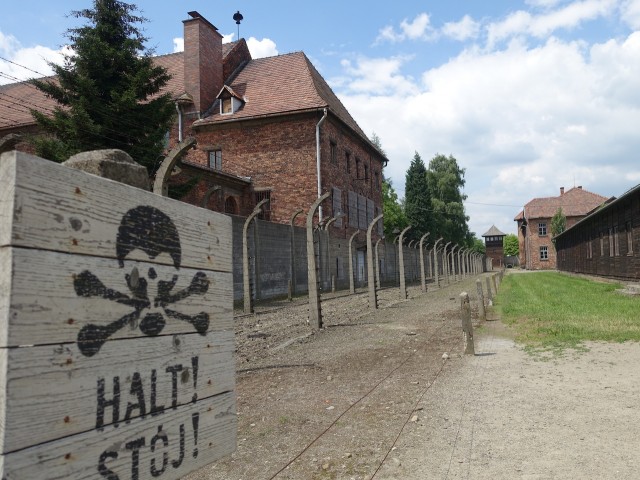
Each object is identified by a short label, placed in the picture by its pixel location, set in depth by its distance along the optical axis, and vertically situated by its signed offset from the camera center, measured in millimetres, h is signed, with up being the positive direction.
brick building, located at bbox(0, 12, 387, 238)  27359 +8101
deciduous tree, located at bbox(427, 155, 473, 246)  62844 +8706
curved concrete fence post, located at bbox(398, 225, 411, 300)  19761 -299
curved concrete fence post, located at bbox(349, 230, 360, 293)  22805 +229
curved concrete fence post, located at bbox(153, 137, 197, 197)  4027 +1046
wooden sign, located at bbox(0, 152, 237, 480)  1163 -138
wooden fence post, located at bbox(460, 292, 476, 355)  8133 -925
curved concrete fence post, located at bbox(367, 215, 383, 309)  15430 -235
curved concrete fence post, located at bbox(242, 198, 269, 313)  14164 -120
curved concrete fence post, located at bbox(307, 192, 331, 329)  11234 -327
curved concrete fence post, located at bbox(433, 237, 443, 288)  28788 -95
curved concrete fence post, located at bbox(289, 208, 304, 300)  21938 +645
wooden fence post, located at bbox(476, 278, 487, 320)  12766 -824
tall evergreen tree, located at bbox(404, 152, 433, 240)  60906 +8365
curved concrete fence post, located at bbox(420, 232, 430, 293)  24609 -205
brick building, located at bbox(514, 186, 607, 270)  68500 +6696
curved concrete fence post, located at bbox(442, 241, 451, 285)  33719 -128
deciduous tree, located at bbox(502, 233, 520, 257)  130325 +5578
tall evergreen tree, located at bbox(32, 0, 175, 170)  16094 +5947
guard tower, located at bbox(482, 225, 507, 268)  101188 +5042
